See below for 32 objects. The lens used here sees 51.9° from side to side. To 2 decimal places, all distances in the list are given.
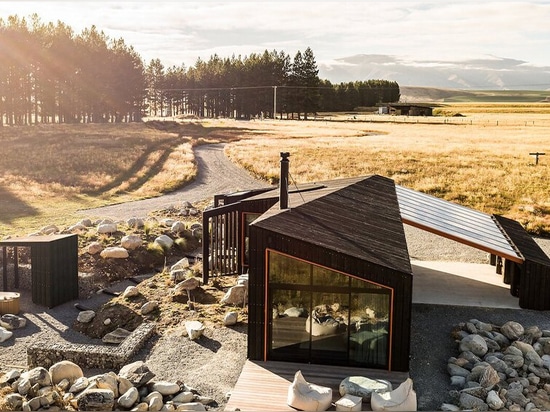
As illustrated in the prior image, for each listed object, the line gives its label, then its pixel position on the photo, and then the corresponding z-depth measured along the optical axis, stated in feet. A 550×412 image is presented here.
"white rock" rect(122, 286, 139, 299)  66.18
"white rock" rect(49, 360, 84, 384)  42.65
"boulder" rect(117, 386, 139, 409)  38.17
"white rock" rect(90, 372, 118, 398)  39.24
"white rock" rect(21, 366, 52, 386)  41.13
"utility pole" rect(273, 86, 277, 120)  368.70
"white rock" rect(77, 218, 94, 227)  94.34
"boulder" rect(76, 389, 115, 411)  37.78
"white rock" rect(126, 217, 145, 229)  92.27
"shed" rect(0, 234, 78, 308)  66.23
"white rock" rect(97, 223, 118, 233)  86.74
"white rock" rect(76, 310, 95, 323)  61.05
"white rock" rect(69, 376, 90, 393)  40.34
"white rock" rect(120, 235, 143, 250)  82.41
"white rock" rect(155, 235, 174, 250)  84.69
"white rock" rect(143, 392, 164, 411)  37.97
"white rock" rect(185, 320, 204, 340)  52.21
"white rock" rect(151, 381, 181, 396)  39.99
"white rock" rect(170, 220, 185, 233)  91.05
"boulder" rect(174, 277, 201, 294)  64.75
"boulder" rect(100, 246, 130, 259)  79.05
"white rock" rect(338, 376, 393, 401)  38.29
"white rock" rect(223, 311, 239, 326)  55.11
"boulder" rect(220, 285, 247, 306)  60.70
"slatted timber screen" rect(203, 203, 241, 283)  69.62
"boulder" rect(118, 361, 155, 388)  40.47
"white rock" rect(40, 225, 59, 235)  89.71
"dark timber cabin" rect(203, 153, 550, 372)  43.16
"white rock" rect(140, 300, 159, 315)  61.11
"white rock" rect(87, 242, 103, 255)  80.18
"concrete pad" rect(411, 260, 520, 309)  61.16
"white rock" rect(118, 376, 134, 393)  39.65
